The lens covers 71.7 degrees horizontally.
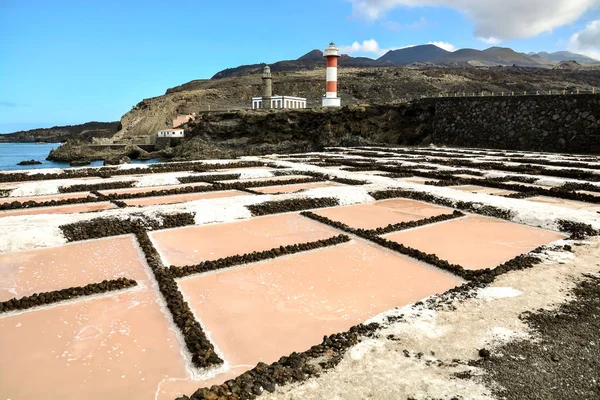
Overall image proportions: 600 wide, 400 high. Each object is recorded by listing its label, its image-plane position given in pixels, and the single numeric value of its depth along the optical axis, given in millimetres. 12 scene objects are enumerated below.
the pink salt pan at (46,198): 9617
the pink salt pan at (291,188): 10656
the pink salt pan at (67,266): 4711
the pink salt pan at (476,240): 5719
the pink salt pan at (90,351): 2852
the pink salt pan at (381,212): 7785
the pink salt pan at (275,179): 12547
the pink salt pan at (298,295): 3537
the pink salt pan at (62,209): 8227
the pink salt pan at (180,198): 9250
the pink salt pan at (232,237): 5879
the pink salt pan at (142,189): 10695
